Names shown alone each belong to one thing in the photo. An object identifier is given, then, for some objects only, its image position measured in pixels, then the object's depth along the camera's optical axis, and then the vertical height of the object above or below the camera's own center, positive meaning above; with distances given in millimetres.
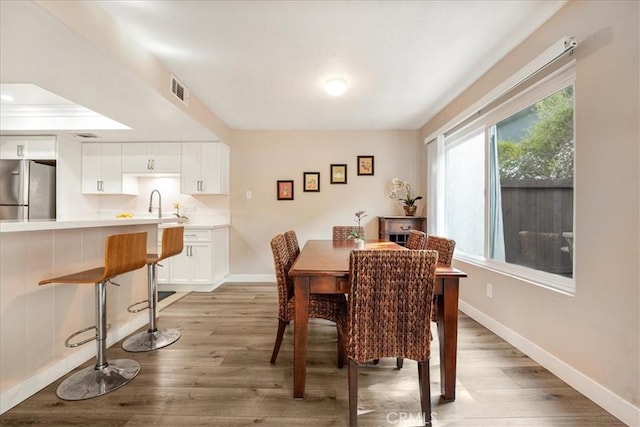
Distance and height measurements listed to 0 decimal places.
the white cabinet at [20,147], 3506 +889
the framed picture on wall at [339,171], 4285 +720
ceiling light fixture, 2494 +1243
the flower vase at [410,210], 4016 +90
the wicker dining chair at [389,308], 1245 -452
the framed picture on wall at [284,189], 4289 +425
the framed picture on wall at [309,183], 4285 +524
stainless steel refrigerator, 3445 +319
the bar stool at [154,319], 2184 -925
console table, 3877 -134
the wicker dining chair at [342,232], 3307 -208
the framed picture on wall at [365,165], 4289 +822
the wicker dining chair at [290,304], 1783 -610
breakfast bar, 1448 -552
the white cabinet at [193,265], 3701 -714
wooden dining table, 1486 -517
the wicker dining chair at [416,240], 2359 -229
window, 1851 +276
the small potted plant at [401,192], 4188 +385
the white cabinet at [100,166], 3908 +715
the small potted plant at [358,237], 2556 -232
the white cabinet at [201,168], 3945 +700
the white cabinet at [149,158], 3902 +835
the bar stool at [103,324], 1583 -705
